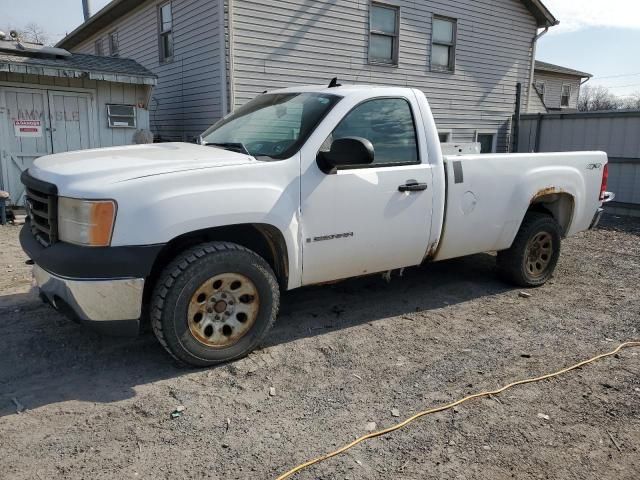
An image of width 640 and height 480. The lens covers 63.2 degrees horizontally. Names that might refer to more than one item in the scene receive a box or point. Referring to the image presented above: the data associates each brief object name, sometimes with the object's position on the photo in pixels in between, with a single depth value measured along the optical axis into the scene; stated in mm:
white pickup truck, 3115
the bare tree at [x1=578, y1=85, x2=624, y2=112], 58875
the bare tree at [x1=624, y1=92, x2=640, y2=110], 61694
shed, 9484
